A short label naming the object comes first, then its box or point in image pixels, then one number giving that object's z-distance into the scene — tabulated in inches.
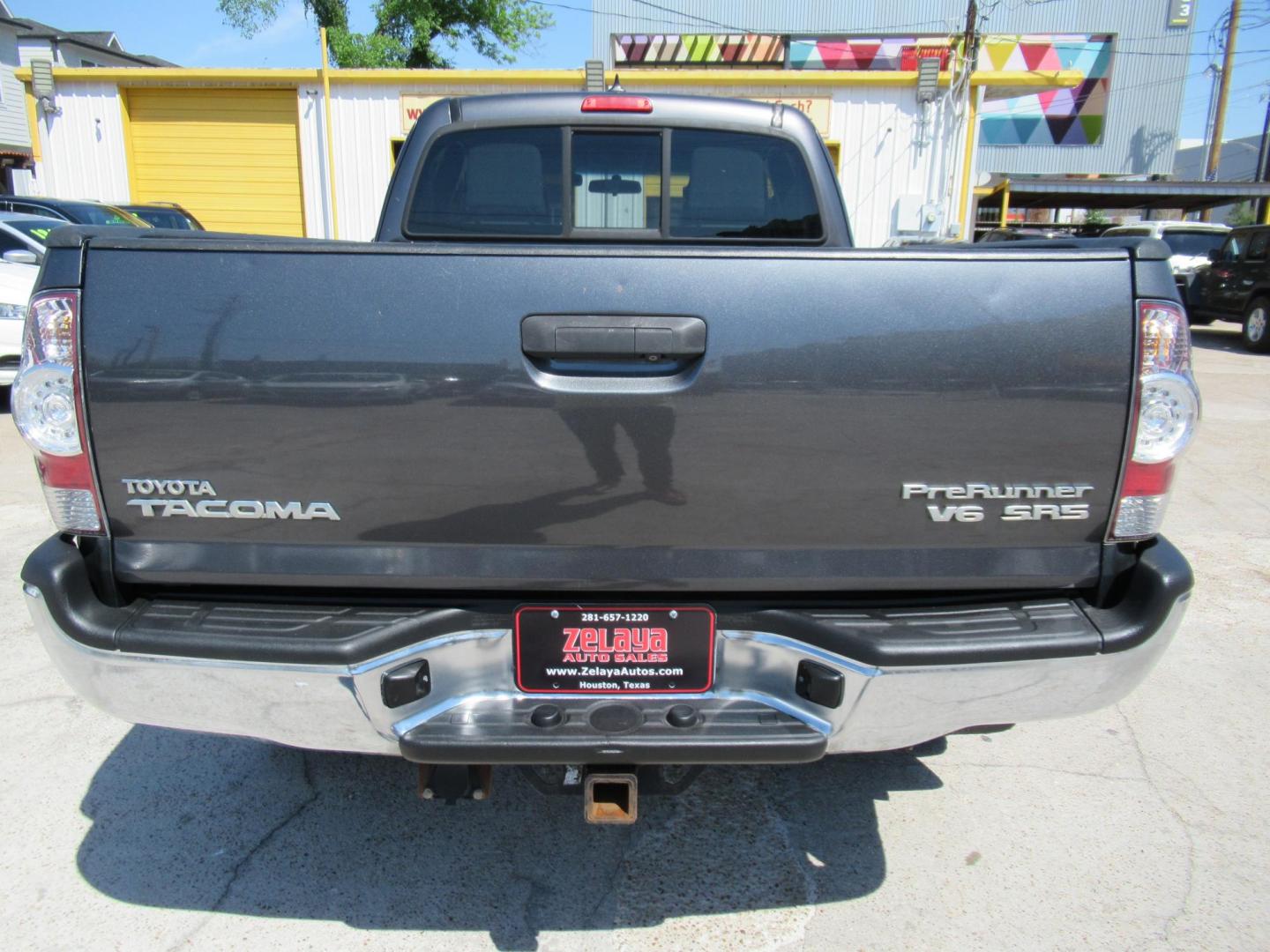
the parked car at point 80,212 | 413.4
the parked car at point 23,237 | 326.0
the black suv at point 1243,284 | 553.3
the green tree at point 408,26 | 926.4
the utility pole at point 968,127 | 559.2
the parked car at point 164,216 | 456.8
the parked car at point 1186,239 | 691.4
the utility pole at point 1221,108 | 1334.9
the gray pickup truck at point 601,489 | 69.2
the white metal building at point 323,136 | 560.4
